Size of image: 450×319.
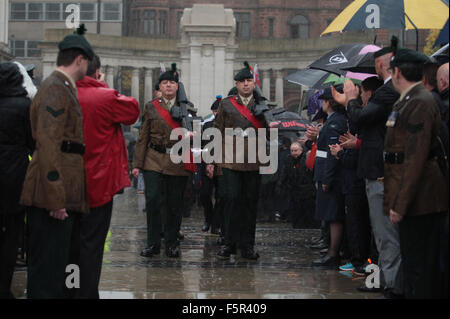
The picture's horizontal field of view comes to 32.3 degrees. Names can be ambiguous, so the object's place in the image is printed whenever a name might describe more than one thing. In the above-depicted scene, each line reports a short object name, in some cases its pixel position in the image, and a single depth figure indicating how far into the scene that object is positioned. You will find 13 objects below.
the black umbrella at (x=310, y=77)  12.48
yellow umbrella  9.15
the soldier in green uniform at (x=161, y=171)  10.23
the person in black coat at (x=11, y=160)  7.04
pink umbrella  9.62
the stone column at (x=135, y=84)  47.94
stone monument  32.41
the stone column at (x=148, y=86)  47.39
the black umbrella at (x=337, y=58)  10.09
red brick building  71.44
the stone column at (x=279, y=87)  45.28
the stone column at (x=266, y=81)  45.72
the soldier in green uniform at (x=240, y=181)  10.02
